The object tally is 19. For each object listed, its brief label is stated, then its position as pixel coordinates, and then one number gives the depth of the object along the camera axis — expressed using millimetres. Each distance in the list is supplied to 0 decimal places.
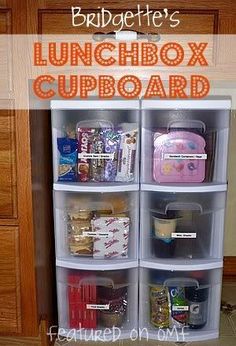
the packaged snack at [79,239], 1269
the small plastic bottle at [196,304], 1303
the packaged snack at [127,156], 1232
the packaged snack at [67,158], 1229
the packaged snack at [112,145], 1239
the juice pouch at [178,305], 1297
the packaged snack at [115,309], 1302
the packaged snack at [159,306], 1301
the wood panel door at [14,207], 989
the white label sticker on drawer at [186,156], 1232
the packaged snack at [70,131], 1250
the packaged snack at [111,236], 1260
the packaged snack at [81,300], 1293
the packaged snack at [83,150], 1238
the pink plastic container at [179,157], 1235
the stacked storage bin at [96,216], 1234
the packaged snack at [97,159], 1238
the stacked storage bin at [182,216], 1234
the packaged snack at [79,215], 1271
